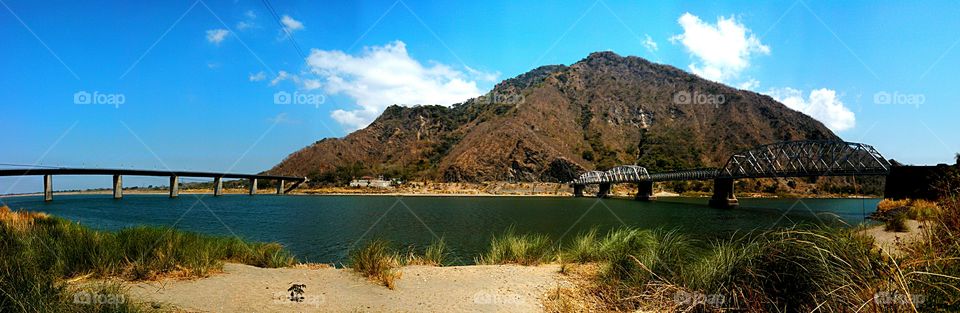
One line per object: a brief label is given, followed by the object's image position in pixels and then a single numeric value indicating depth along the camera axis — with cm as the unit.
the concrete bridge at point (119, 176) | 7659
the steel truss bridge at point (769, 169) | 5781
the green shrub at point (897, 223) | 1906
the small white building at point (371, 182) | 12988
